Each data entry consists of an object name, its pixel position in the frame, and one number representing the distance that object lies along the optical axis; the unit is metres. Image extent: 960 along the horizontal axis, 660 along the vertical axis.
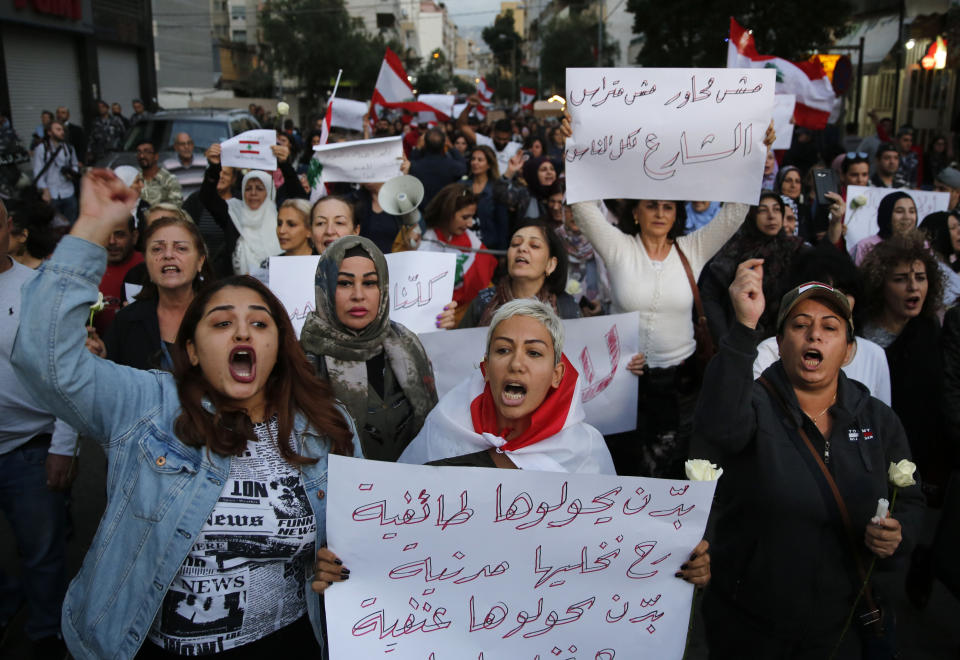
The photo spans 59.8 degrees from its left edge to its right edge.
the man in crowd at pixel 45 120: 13.95
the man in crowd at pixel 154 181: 7.46
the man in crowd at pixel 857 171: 7.68
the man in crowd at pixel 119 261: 4.65
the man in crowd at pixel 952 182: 8.02
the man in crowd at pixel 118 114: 18.81
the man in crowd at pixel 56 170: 12.95
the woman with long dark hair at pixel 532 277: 4.02
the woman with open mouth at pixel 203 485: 2.09
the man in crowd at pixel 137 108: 20.44
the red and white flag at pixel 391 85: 9.47
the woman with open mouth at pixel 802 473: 2.45
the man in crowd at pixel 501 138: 12.47
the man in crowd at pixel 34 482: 3.23
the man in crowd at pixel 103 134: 14.62
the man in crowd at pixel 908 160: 10.71
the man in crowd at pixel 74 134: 15.05
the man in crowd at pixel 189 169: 11.55
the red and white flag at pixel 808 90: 8.66
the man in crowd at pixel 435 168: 9.41
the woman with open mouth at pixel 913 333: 4.09
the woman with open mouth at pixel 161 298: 3.40
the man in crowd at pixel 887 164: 8.59
